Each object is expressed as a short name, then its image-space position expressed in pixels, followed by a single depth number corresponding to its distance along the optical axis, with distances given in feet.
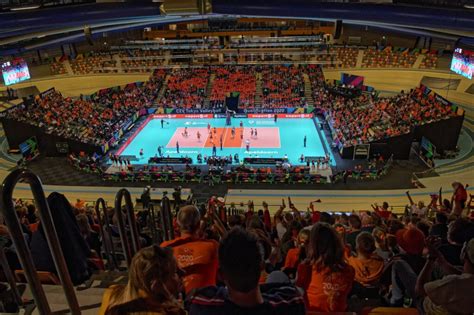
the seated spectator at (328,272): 11.60
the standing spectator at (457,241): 15.16
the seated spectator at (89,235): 21.04
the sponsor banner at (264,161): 87.10
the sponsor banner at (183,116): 126.31
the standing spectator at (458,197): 31.09
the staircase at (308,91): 130.31
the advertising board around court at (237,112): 126.31
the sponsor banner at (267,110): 126.82
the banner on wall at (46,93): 111.43
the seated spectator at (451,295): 9.38
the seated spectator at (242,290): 7.03
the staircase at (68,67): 146.08
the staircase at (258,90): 131.91
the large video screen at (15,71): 97.17
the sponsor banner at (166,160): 89.04
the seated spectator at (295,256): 15.80
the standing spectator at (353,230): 21.48
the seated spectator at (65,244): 13.16
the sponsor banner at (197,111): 127.34
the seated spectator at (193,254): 11.97
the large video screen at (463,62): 79.66
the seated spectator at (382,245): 18.42
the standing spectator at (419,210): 36.72
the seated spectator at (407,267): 13.35
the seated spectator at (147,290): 8.12
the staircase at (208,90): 131.83
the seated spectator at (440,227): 21.42
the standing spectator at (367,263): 15.39
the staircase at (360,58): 146.00
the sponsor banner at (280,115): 125.59
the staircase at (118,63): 149.24
